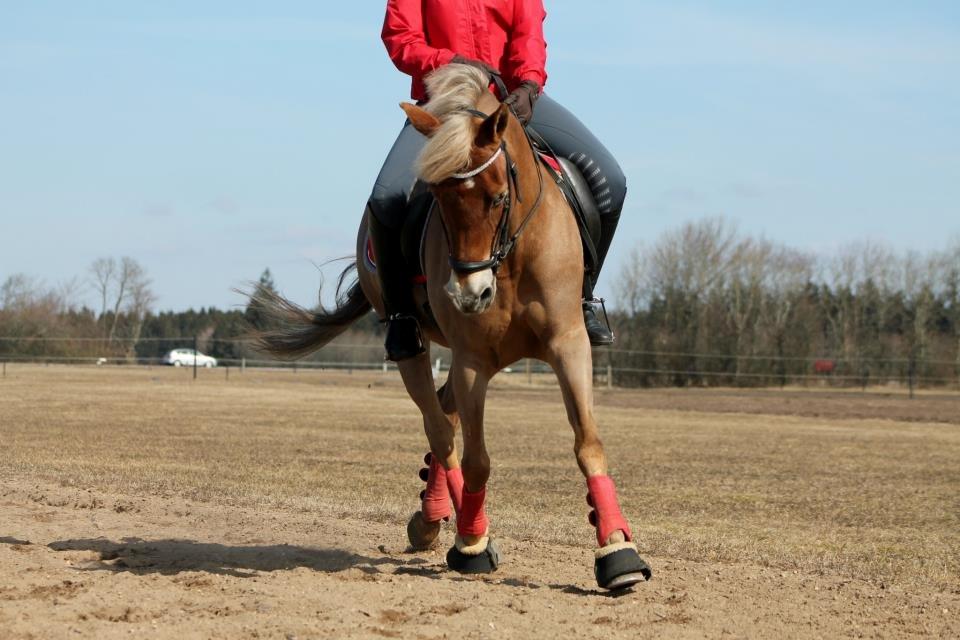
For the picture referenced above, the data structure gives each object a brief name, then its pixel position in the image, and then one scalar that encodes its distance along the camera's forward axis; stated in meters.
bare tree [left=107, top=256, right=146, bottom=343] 83.25
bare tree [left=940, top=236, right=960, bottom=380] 66.31
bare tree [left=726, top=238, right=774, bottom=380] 64.12
